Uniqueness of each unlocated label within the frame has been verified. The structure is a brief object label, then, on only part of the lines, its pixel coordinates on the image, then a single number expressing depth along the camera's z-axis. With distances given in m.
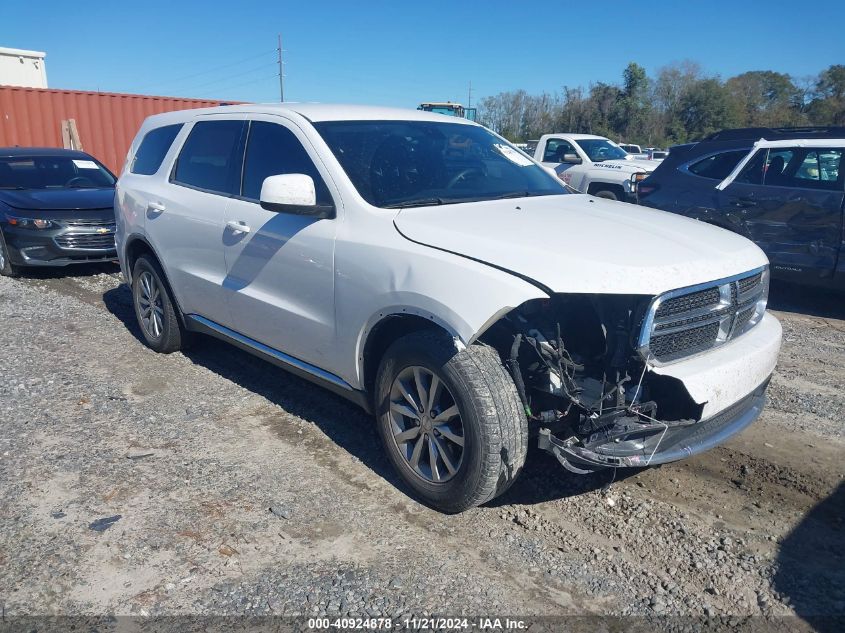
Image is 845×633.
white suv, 2.93
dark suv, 6.66
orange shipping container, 14.51
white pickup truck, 11.78
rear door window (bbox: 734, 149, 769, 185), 7.25
